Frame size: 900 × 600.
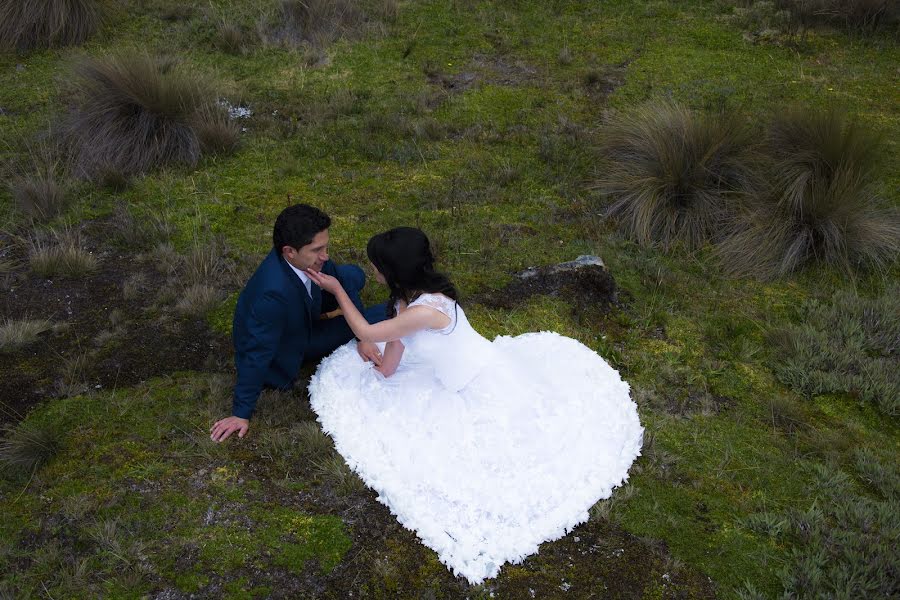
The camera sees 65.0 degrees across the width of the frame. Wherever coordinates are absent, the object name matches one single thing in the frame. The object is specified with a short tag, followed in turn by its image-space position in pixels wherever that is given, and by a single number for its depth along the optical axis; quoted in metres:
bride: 3.50
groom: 3.82
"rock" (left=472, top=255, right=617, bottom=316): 5.18
